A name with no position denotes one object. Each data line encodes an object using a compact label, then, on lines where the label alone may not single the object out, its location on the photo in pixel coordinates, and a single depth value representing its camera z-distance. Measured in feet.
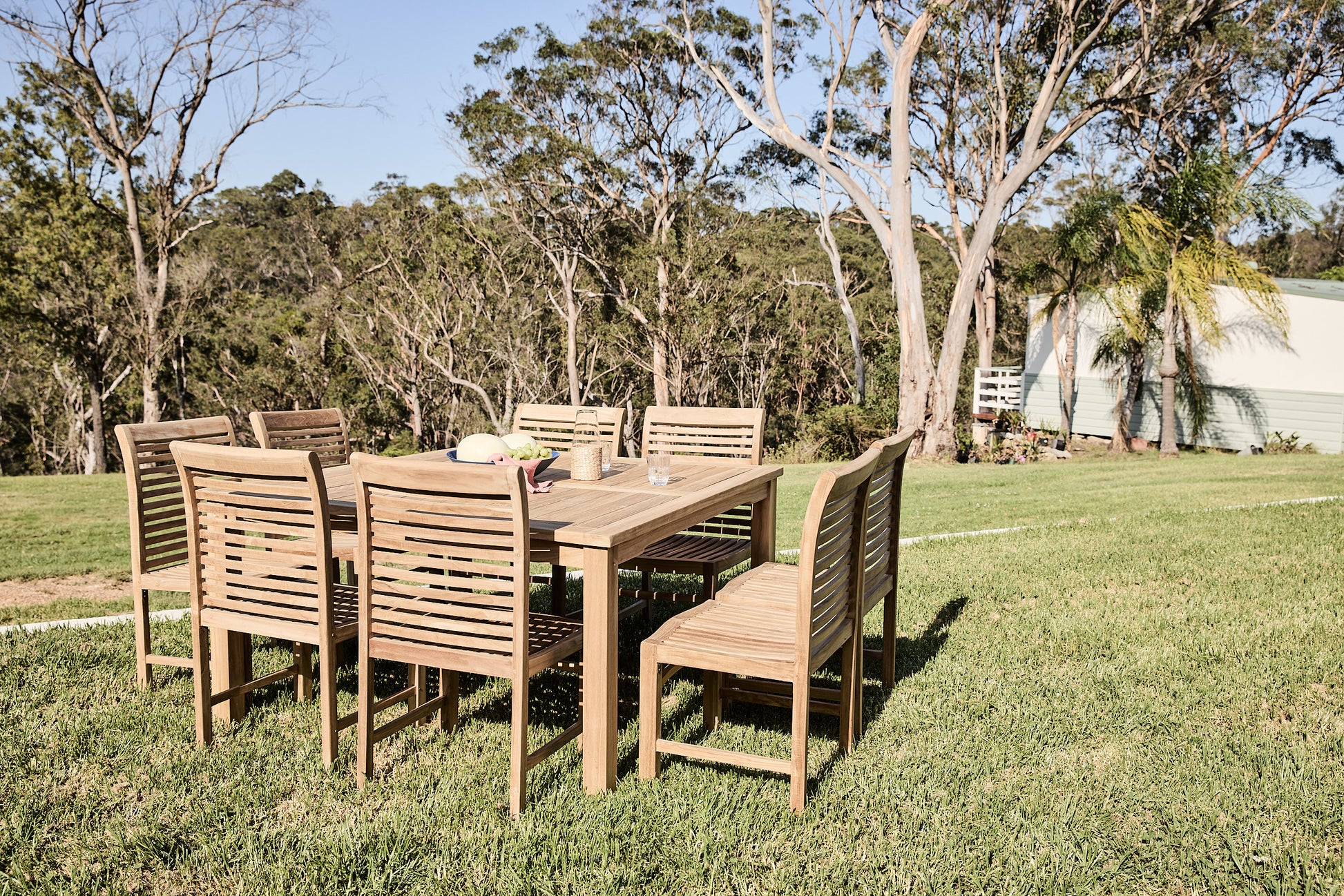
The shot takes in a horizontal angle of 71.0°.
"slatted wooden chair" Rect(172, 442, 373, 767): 9.96
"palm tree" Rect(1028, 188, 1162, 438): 47.70
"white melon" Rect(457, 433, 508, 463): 12.81
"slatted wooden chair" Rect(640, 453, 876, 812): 9.18
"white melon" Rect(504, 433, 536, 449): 13.19
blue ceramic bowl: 12.75
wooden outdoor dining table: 9.66
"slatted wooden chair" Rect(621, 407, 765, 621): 15.76
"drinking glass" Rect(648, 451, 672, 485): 12.99
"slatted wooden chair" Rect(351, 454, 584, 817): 9.02
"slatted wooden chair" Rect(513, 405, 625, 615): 18.15
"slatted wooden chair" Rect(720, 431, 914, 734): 11.11
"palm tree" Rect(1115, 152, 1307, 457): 46.68
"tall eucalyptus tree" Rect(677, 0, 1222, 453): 46.62
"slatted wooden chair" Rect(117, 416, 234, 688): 12.23
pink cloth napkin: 12.53
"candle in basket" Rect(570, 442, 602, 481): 13.71
